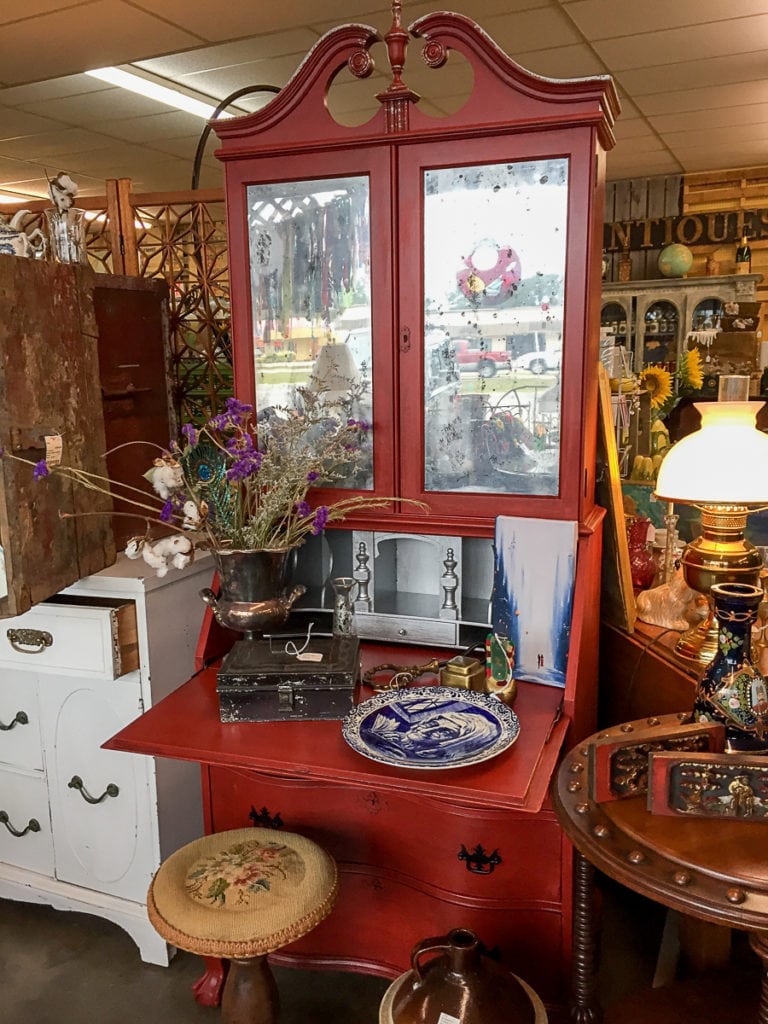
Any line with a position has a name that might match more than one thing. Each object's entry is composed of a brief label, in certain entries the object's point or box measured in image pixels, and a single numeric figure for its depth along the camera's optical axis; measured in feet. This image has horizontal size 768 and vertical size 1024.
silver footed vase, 5.64
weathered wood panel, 5.42
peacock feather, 5.74
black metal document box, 5.25
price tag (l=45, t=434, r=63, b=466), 5.73
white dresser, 6.32
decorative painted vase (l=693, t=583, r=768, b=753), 4.31
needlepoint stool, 4.66
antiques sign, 18.69
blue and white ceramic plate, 4.63
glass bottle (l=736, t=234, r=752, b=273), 18.07
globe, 18.11
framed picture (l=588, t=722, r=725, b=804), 4.18
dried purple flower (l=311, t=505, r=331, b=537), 5.65
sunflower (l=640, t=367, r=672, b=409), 8.41
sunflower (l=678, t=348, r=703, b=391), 8.63
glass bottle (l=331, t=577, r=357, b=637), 6.08
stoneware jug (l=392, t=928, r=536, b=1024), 4.61
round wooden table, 3.51
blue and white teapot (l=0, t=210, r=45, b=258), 5.88
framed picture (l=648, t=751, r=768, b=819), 3.96
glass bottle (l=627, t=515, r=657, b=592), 7.47
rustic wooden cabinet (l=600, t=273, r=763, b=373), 17.72
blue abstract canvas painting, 5.55
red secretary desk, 5.25
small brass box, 5.48
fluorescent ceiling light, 11.93
